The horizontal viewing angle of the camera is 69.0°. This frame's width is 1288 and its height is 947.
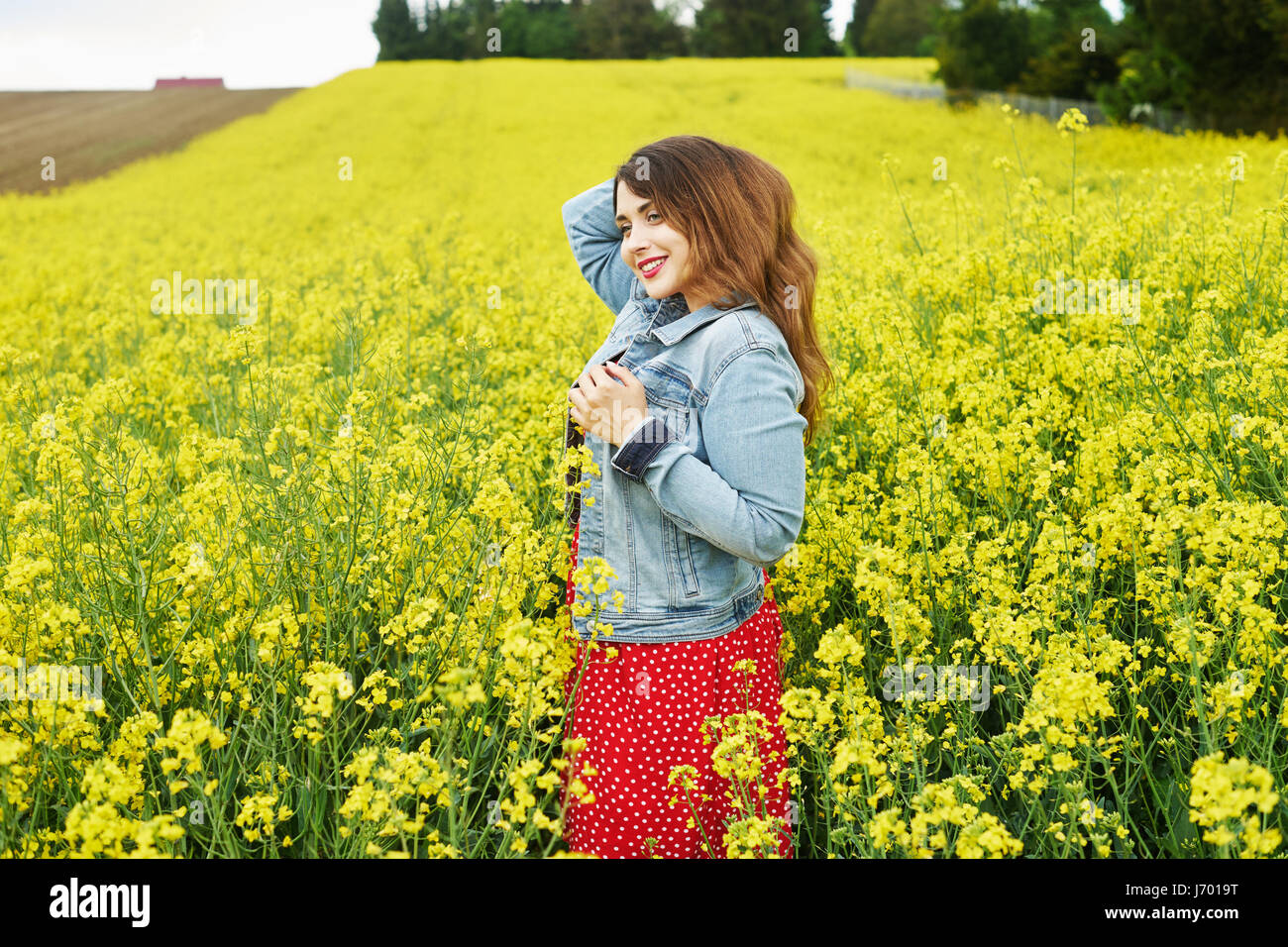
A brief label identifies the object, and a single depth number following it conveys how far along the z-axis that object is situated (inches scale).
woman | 76.8
